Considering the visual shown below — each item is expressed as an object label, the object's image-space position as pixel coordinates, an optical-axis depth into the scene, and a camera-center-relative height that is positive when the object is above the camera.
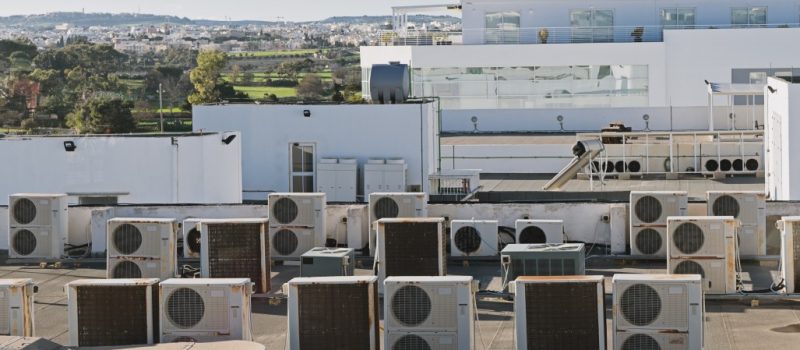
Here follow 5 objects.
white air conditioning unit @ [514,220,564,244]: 24.14 -1.09
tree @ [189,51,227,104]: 134.66 +7.84
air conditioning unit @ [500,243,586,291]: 20.59 -1.31
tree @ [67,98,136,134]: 112.50 +3.30
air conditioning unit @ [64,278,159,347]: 16.14 -1.46
